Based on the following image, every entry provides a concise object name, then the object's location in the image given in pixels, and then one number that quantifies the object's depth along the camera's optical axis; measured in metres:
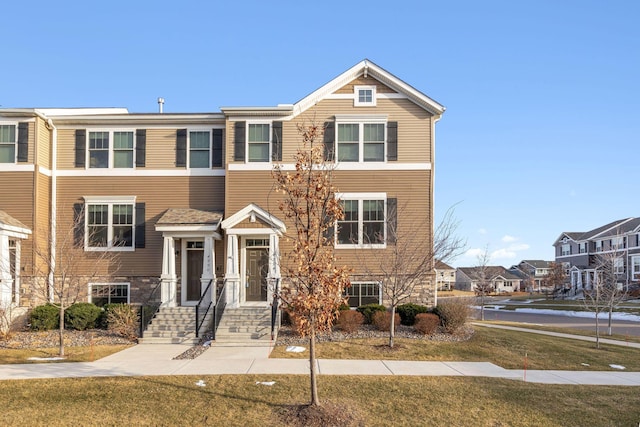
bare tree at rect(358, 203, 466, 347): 17.11
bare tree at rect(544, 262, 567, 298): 61.72
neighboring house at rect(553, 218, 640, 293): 53.72
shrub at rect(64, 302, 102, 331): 16.19
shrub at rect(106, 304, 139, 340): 15.26
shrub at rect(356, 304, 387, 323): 16.81
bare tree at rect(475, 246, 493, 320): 32.08
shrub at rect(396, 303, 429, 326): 16.77
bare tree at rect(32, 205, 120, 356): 17.88
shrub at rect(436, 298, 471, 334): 16.06
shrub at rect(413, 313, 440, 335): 15.59
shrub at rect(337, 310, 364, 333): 15.64
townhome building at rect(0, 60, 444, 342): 18.22
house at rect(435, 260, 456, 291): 80.26
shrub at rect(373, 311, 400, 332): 15.91
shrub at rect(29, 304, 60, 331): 16.41
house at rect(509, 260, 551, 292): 87.62
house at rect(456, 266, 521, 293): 89.49
